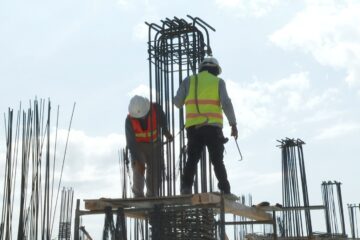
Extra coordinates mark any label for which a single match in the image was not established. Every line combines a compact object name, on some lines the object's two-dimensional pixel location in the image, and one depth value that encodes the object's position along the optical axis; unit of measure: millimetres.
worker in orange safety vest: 9258
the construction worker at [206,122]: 8383
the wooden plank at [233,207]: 7652
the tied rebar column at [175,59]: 9312
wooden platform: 7711
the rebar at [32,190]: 10305
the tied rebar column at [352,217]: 25562
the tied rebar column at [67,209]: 15742
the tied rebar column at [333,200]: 23578
